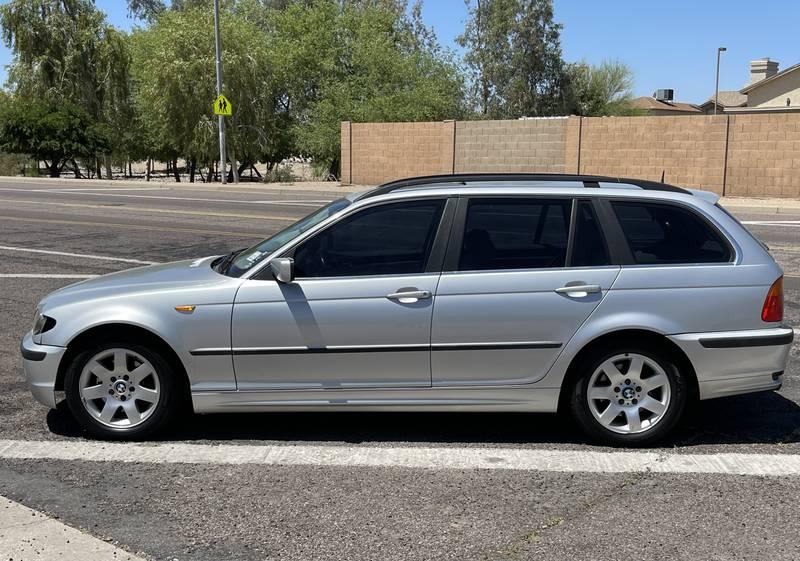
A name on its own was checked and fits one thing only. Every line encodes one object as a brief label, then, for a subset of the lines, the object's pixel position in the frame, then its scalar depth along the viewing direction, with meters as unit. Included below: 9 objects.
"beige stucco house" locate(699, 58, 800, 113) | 51.90
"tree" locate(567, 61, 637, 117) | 58.28
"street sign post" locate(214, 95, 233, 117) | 31.48
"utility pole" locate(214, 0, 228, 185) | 31.44
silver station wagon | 4.63
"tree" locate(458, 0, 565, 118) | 51.03
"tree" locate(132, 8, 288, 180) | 38.47
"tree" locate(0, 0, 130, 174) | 45.25
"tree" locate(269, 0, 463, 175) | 38.34
